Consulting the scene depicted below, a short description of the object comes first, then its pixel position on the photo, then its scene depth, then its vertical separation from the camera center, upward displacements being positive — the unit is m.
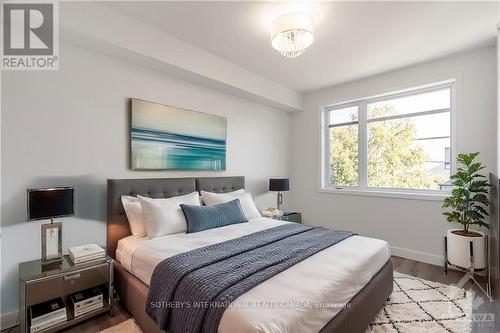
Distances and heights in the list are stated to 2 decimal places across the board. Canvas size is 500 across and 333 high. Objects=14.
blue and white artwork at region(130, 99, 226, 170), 2.71 +0.35
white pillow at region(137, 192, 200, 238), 2.33 -0.50
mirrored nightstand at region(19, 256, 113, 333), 1.68 -0.89
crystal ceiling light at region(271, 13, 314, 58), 2.06 +1.17
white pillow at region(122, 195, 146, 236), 2.41 -0.51
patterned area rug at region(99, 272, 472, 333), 1.90 -1.27
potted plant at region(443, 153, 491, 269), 2.57 -0.54
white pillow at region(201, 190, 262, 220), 3.00 -0.42
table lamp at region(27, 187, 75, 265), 1.86 -0.35
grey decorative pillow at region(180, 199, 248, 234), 2.51 -0.54
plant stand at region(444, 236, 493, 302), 2.48 -1.14
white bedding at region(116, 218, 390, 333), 1.19 -0.72
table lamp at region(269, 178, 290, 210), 4.01 -0.30
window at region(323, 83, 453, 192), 3.31 +0.38
